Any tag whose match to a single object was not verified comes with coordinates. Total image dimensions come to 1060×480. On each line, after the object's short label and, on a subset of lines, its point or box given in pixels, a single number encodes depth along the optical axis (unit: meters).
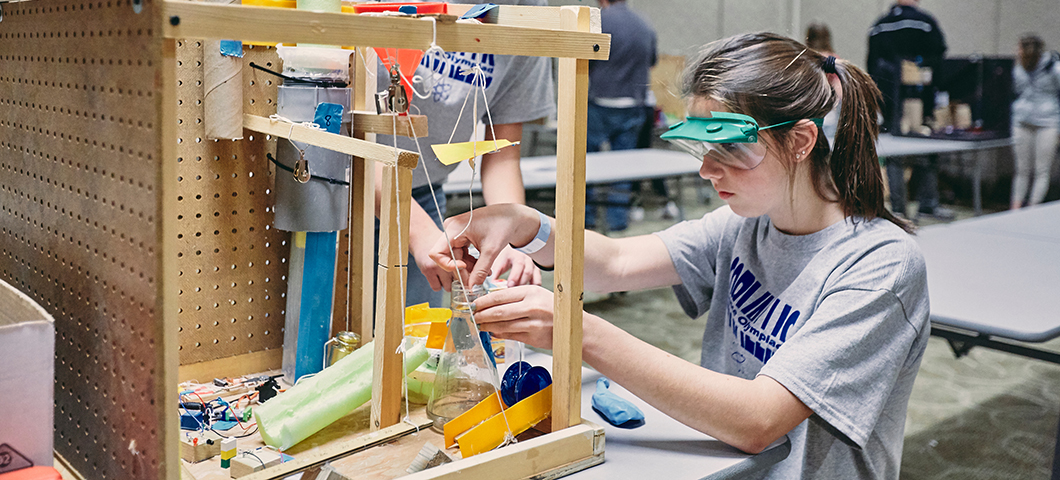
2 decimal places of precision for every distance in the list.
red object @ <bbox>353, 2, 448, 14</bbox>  0.83
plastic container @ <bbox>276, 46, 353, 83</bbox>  1.14
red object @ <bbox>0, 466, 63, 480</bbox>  0.72
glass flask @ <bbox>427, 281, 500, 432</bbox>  1.06
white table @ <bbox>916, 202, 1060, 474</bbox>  1.76
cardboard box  0.72
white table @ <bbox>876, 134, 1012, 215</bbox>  4.88
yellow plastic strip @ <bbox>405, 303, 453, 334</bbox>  1.23
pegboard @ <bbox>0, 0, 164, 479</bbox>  0.70
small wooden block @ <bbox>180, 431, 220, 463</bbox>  0.98
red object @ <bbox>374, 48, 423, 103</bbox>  1.08
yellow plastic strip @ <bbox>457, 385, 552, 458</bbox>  0.97
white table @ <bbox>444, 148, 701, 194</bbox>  3.65
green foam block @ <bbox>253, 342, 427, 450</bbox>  1.01
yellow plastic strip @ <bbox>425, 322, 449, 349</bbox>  1.09
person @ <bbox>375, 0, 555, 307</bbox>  1.60
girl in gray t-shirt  1.05
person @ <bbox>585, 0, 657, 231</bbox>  5.97
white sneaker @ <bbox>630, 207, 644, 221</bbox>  6.41
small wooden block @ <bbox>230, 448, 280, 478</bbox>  0.94
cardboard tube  1.13
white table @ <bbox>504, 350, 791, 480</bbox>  1.00
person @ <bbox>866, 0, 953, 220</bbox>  5.92
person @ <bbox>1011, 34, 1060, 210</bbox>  6.36
